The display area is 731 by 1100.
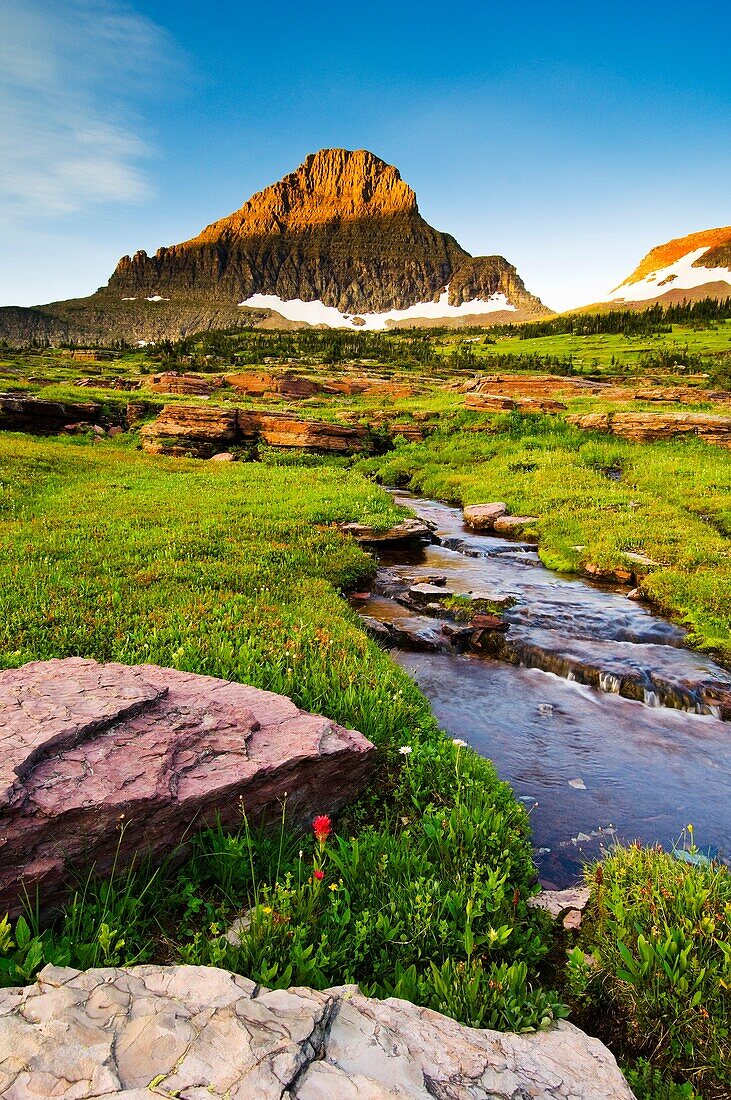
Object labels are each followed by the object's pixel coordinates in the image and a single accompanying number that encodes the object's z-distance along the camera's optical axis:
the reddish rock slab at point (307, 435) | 37.47
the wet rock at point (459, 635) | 12.16
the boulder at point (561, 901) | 5.24
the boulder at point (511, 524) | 21.28
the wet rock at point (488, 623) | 12.54
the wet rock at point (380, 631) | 12.03
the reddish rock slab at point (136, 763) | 4.48
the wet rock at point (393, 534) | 18.38
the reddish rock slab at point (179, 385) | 65.44
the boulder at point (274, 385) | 63.65
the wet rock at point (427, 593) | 14.38
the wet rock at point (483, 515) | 22.14
